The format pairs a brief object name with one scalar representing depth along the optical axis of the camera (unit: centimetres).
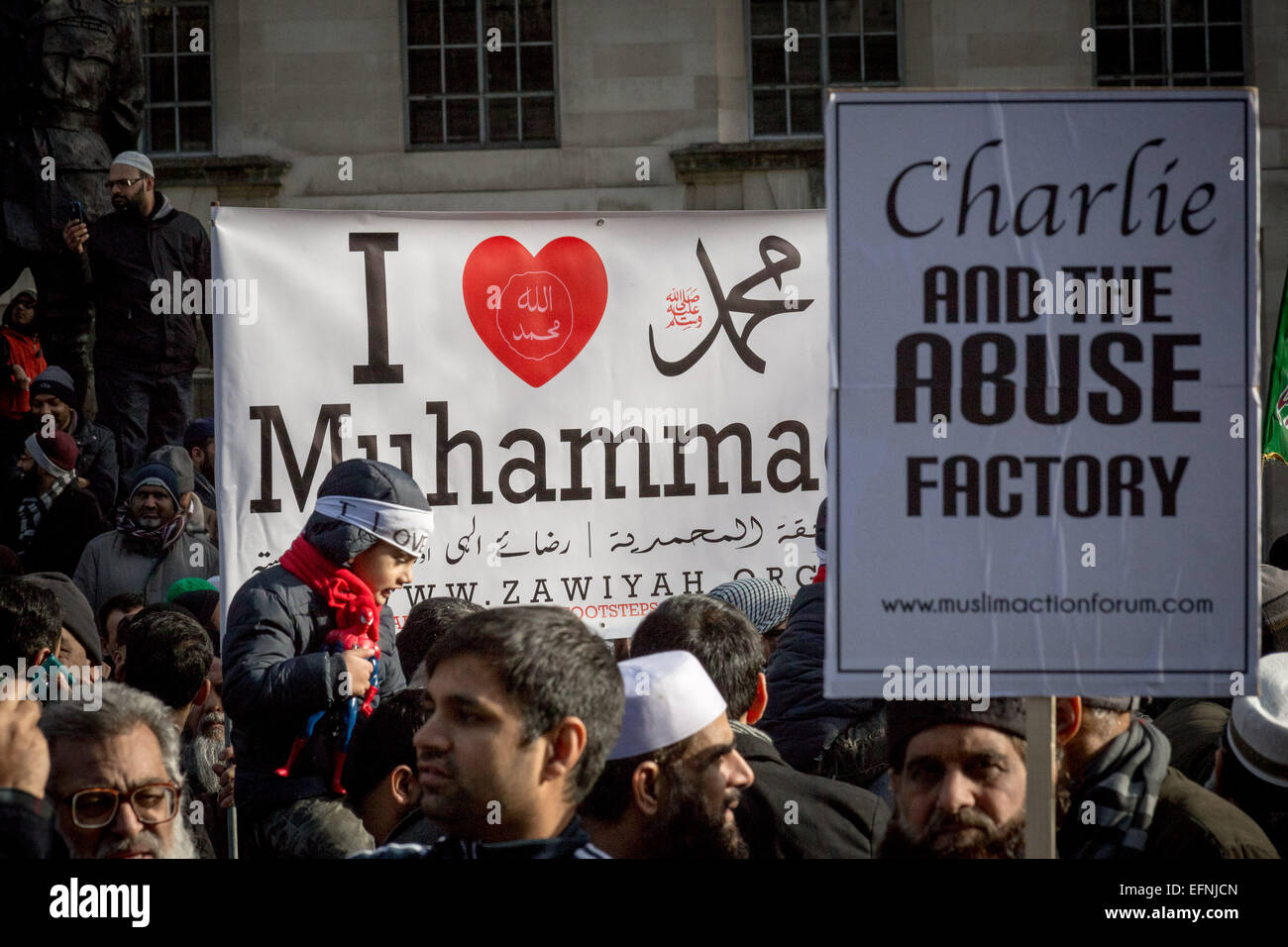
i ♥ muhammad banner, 501
